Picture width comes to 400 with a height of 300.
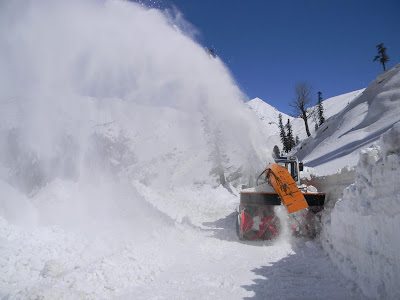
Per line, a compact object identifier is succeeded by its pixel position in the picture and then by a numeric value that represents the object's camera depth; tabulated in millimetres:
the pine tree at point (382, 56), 44406
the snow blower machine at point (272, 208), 7846
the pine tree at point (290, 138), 65019
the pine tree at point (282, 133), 62700
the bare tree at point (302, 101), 40334
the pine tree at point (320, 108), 61384
